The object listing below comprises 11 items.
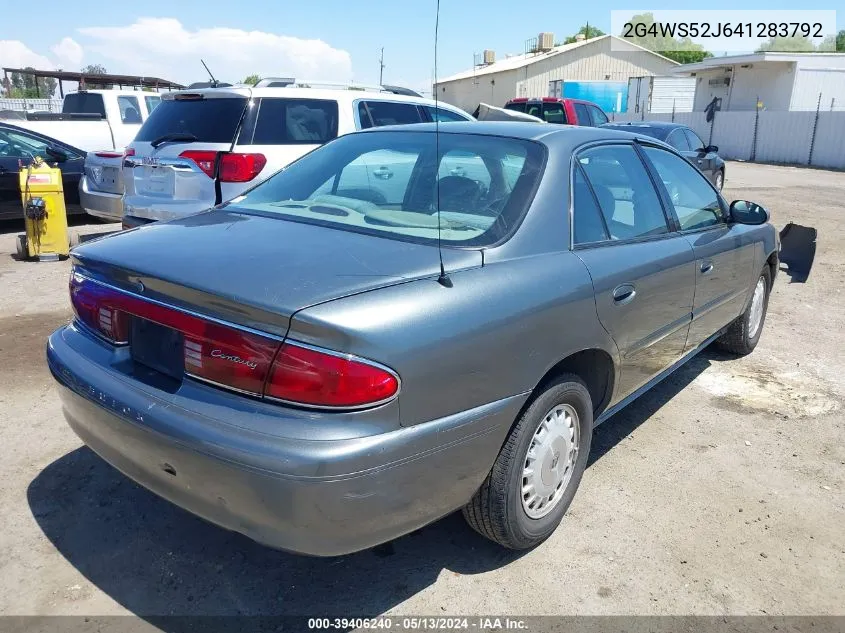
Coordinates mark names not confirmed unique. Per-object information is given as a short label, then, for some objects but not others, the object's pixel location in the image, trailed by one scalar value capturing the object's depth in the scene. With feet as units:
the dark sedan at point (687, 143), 42.01
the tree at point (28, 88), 105.70
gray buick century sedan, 6.88
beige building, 155.33
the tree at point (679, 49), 196.34
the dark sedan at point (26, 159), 30.53
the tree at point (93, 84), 82.51
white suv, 19.36
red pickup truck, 48.78
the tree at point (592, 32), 280.10
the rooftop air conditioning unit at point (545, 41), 170.94
